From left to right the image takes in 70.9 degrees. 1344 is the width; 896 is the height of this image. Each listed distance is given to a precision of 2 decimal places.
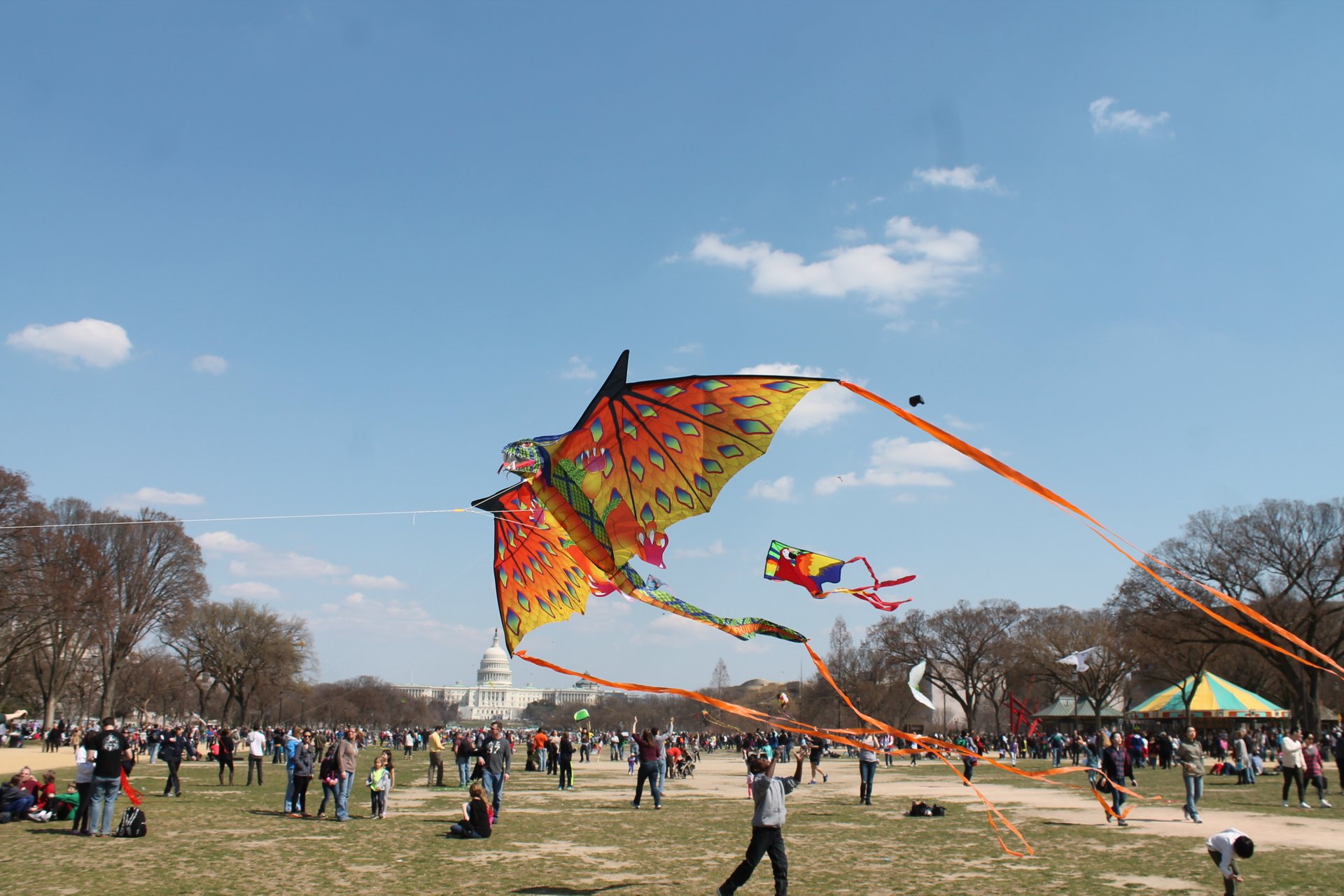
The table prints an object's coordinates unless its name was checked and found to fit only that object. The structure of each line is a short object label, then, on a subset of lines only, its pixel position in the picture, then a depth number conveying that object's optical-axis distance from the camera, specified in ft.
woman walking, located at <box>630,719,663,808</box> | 54.80
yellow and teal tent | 147.02
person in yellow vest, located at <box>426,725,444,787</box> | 74.49
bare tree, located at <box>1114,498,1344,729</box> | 133.69
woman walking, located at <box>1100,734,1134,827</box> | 48.78
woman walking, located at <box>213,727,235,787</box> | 71.00
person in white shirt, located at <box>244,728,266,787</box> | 71.87
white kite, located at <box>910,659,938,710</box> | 29.65
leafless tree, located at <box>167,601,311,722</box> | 191.11
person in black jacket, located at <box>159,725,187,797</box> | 61.46
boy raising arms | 27.14
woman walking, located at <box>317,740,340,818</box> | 48.85
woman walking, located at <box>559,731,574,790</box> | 73.26
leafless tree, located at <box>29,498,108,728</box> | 121.60
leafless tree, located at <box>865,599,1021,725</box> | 222.28
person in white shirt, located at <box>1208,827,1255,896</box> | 23.18
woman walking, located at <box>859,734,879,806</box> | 60.39
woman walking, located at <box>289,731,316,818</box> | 50.29
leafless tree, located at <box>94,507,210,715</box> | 148.77
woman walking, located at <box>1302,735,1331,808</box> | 58.23
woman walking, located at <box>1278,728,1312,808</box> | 57.88
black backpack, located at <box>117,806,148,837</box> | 41.34
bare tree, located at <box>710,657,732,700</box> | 385.50
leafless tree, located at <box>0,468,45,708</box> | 112.37
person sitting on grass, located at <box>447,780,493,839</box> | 42.11
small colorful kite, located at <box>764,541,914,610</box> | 25.40
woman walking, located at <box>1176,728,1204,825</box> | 48.34
